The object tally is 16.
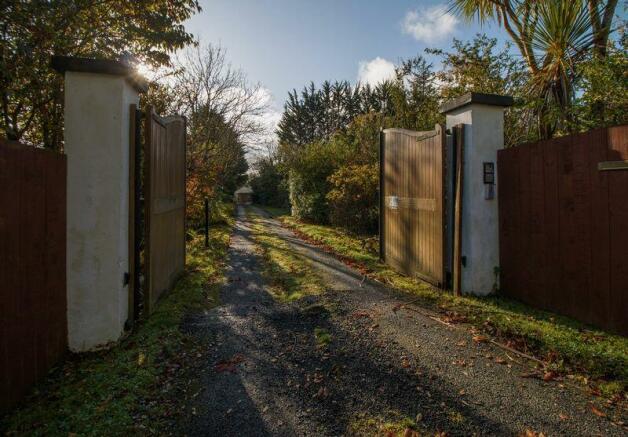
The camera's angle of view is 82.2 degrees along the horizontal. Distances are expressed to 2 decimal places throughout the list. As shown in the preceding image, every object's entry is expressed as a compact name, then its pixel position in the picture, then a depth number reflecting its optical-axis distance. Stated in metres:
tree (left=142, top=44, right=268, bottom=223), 9.20
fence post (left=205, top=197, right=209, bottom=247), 8.72
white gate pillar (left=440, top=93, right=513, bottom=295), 4.55
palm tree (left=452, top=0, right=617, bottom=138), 4.71
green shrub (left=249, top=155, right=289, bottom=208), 31.41
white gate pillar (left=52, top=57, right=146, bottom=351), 3.19
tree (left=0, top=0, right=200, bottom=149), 3.52
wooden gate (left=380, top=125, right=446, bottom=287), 4.90
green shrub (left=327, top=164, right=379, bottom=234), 10.02
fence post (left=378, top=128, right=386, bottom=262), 7.02
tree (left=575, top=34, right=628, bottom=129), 4.21
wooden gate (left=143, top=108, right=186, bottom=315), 3.82
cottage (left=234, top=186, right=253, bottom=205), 40.47
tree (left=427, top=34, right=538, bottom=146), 5.62
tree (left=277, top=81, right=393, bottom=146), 35.22
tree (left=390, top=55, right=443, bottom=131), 8.46
